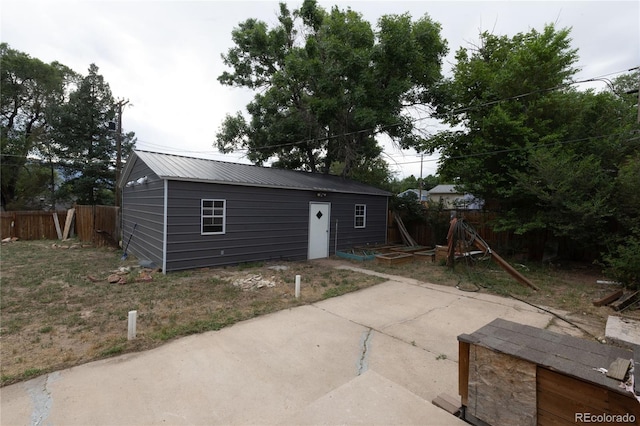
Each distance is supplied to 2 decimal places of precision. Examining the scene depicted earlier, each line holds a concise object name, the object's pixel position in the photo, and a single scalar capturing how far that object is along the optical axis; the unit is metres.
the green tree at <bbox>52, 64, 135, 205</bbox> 18.97
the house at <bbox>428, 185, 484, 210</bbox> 11.60
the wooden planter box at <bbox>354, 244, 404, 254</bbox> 11.66
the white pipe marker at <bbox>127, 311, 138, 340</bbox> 3.79
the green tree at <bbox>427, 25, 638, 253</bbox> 8.02
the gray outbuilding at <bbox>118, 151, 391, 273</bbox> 7.82
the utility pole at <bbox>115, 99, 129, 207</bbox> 13.78
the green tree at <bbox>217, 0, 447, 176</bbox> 13.85
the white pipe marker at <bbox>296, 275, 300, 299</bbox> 5.79
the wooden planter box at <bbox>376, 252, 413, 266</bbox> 9.71
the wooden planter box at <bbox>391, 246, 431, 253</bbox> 11.51
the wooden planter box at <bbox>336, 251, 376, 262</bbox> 10.54
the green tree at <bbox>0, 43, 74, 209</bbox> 19.61
